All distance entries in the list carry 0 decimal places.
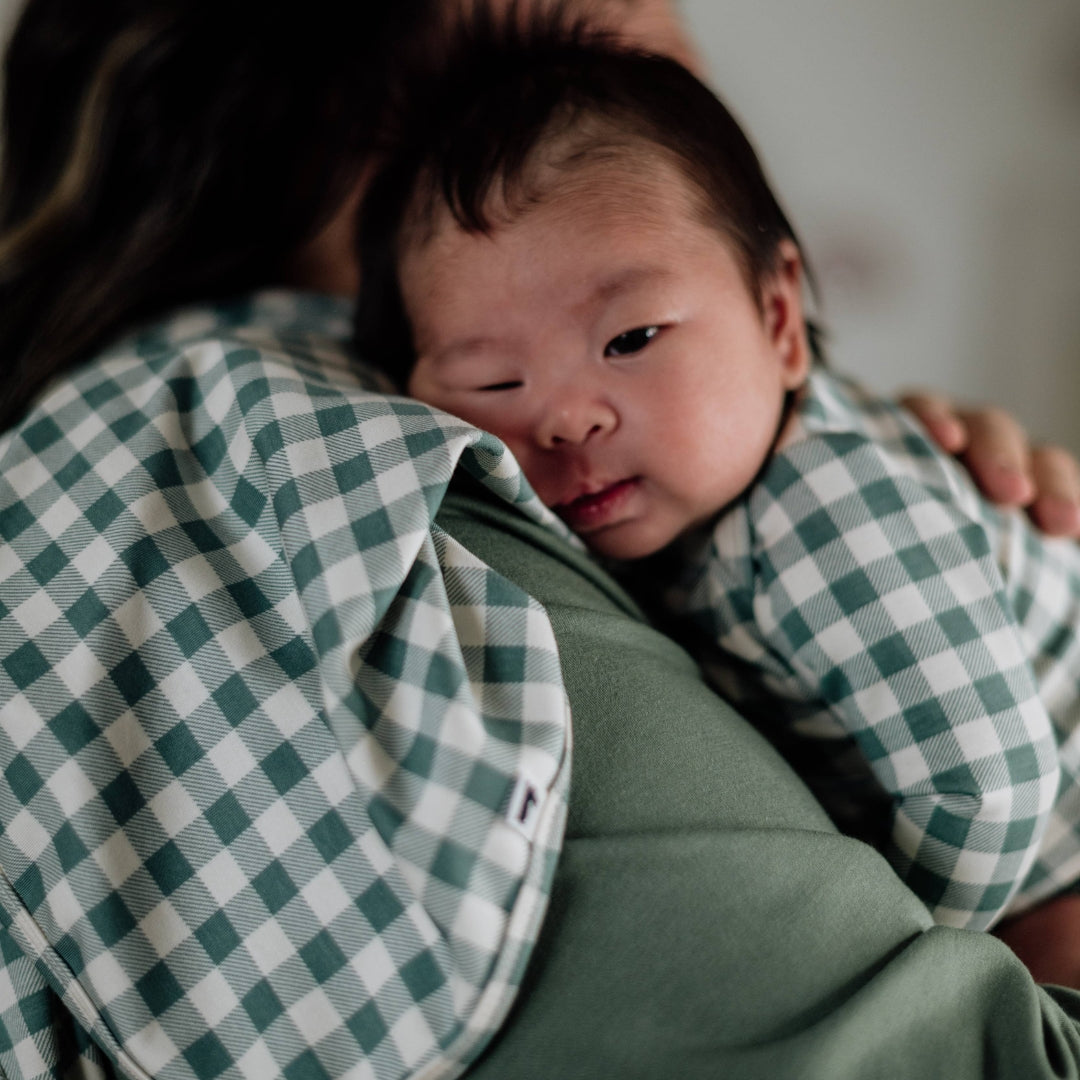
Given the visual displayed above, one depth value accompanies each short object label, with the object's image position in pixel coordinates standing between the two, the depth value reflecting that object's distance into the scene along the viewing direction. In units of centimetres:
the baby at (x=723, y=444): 47
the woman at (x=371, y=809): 39
